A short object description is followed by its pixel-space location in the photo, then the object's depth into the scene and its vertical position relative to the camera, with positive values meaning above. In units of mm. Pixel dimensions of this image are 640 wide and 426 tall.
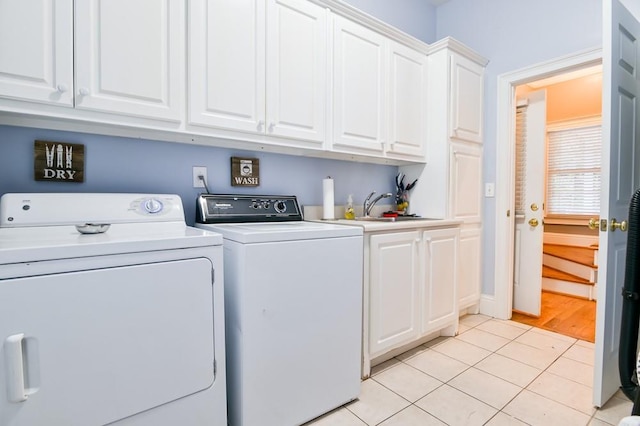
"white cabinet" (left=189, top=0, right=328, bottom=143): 1512 +741
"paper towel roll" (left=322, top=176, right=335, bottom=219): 2195 +48
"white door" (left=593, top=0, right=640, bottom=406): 1484 +173
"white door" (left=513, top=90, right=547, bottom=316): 2844 -44
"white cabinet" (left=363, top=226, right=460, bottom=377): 1813 -532
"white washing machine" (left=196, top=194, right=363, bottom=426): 1264 -504
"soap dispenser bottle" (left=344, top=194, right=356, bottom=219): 2328 -39
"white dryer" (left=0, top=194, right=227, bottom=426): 866 -371
